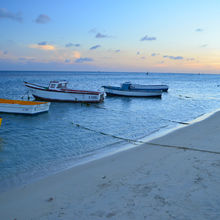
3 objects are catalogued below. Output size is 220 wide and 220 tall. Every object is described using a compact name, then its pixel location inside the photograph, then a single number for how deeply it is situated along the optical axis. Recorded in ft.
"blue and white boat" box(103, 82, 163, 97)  123.95
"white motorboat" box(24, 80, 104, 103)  96.99
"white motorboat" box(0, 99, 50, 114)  68.39
